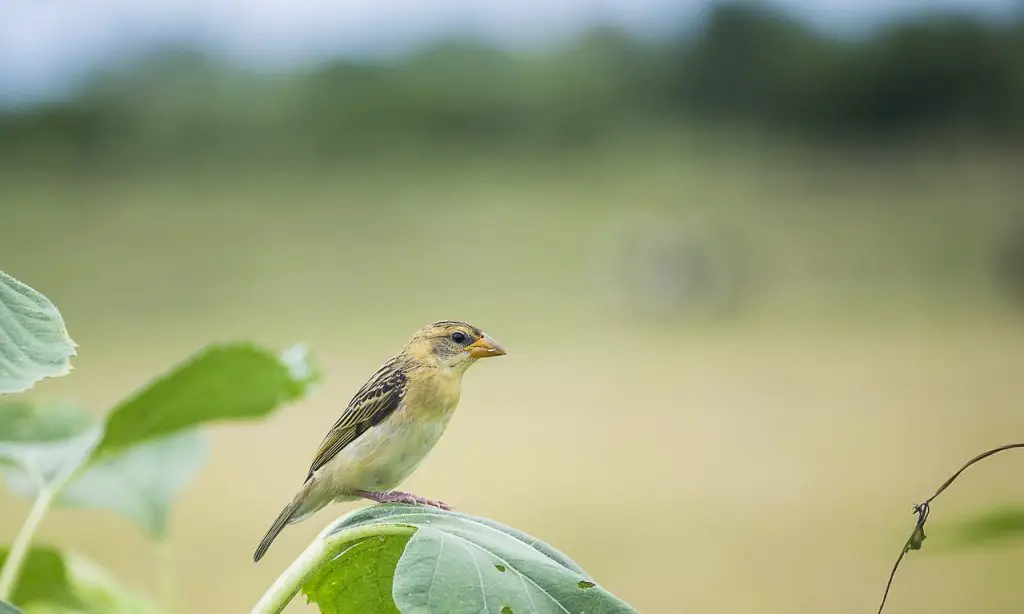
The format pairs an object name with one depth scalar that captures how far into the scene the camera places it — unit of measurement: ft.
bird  19.42
